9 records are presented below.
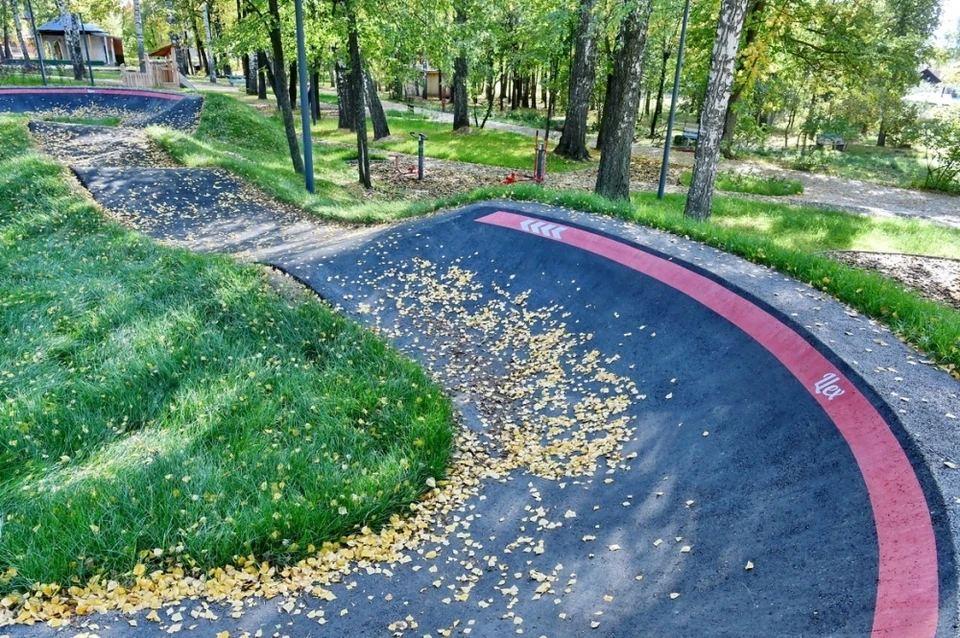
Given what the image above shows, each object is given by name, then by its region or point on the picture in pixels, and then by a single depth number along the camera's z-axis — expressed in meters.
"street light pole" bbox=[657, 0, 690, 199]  11.82
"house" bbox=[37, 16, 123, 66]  42.94
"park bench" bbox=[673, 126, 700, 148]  25.93
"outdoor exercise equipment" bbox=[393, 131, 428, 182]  17.24
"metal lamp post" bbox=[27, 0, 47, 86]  26.22
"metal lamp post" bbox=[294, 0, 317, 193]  11.90
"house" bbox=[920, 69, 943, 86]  60.01
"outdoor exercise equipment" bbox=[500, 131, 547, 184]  16.44
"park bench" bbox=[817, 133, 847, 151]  30.37
